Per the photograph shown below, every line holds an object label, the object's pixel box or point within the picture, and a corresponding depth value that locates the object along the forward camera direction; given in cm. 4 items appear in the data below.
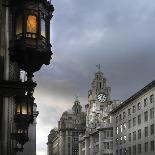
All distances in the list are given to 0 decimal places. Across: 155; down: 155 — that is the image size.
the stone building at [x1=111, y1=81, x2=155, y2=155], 8788
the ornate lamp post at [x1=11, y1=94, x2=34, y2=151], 1815
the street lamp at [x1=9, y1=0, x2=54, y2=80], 1129
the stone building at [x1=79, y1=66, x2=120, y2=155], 13475
